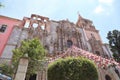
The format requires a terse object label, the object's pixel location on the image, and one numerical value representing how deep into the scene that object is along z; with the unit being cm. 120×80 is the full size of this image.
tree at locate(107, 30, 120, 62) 1738
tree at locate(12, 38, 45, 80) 1487
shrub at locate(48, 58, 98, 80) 922
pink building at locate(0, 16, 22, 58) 2064
